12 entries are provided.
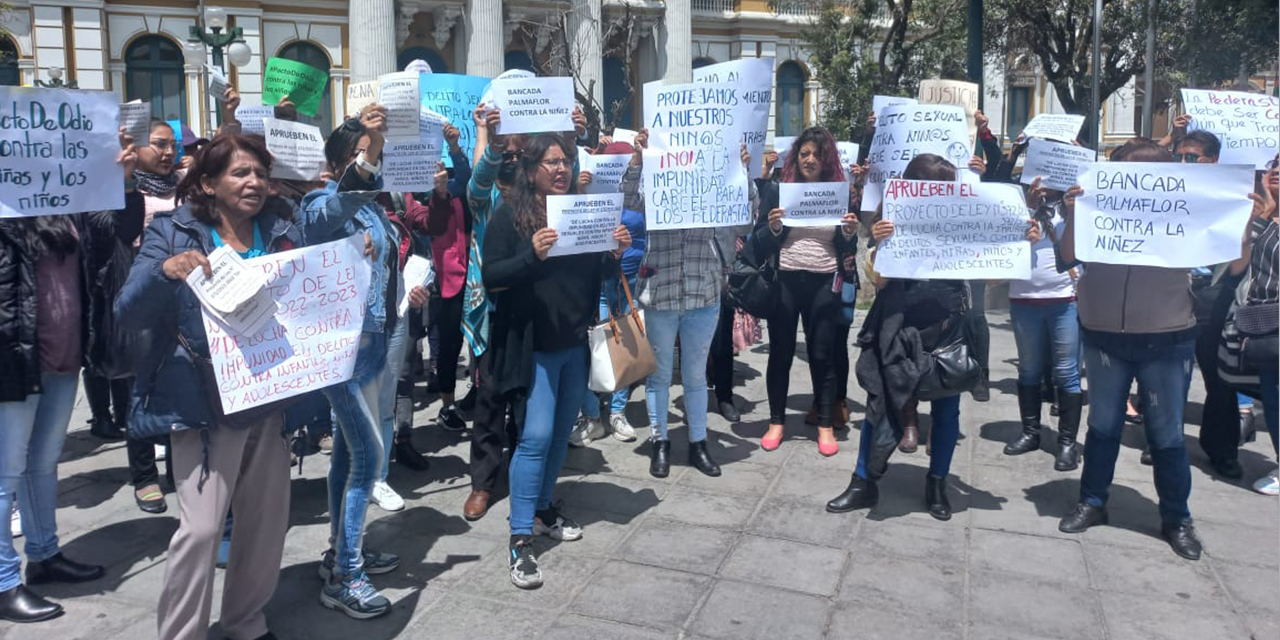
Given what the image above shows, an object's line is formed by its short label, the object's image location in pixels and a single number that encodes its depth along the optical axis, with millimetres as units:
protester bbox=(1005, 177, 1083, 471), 6410
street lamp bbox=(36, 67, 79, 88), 23188
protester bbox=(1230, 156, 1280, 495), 5434
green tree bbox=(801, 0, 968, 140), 18359
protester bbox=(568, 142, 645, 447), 5996
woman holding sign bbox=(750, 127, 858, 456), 6516
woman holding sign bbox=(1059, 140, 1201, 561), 4902
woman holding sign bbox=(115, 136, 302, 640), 3305
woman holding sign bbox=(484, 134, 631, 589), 4621
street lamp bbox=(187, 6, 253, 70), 18031
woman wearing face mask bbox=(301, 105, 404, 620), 3990
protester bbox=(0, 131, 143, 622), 4137
